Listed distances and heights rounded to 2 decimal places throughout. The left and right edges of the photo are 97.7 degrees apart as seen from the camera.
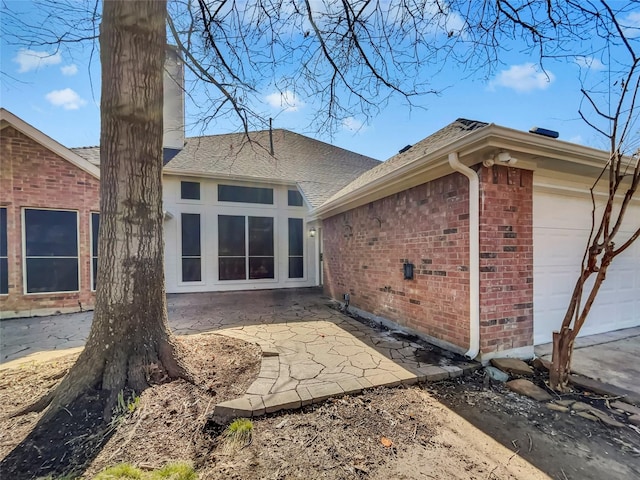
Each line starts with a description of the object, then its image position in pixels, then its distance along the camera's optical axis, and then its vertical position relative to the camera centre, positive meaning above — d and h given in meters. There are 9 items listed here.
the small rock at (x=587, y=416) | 2.51 -1.66
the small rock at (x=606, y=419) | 2.41 -1.65
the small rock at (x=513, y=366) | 3.34 -1.62
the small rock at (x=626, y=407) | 2.58 -1.64
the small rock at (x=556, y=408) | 2.64 -1.67
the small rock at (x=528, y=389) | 2.85 -1.66
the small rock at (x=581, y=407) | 2.65 -1.67
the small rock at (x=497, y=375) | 3.26 -1.67
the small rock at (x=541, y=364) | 3.37 -1.61
